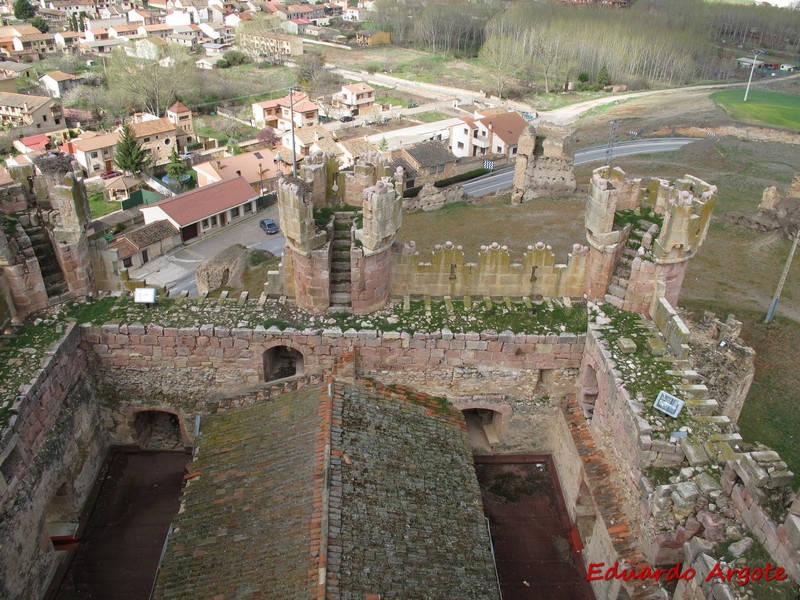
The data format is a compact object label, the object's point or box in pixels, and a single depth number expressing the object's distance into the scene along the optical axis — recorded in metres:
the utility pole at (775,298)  26.27
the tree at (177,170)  63.09
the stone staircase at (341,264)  17.59
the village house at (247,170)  60.56
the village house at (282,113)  82.38
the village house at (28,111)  78.75
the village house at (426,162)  59.88
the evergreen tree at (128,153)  63.50
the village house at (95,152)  66.38
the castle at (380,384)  13.15
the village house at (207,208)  51.25
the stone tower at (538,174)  47.16
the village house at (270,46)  120.12
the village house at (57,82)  94.31
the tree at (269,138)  75.35
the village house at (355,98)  89.62
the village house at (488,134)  69.44
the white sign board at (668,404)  13.66
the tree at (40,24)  123.54
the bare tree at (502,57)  103.56
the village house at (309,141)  66.25
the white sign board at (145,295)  17.45
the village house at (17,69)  98.24
